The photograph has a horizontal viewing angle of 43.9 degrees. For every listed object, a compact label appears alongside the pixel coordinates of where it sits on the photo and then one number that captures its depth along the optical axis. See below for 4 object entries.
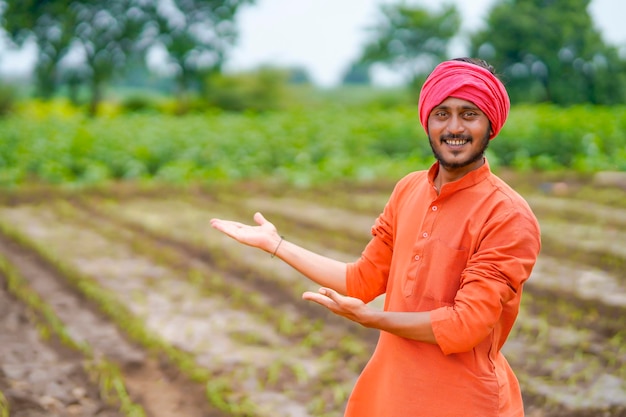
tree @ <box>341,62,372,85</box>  53.26
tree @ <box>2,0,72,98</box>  32.31
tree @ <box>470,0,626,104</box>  35.06
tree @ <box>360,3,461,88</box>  49.44
